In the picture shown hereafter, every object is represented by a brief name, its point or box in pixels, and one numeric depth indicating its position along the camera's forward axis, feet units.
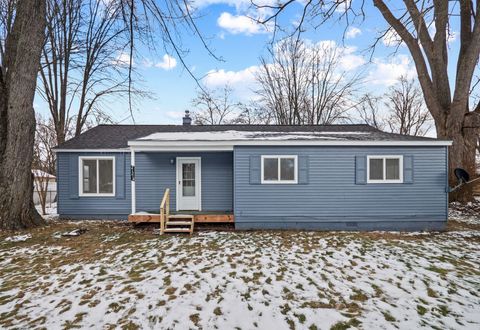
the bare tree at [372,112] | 88.22
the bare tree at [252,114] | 76.65
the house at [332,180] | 24.29
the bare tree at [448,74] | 32.96
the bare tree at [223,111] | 76.74
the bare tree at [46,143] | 70.13
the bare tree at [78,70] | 42.04
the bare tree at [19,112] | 21.89
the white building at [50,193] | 50.65
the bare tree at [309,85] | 69.00
